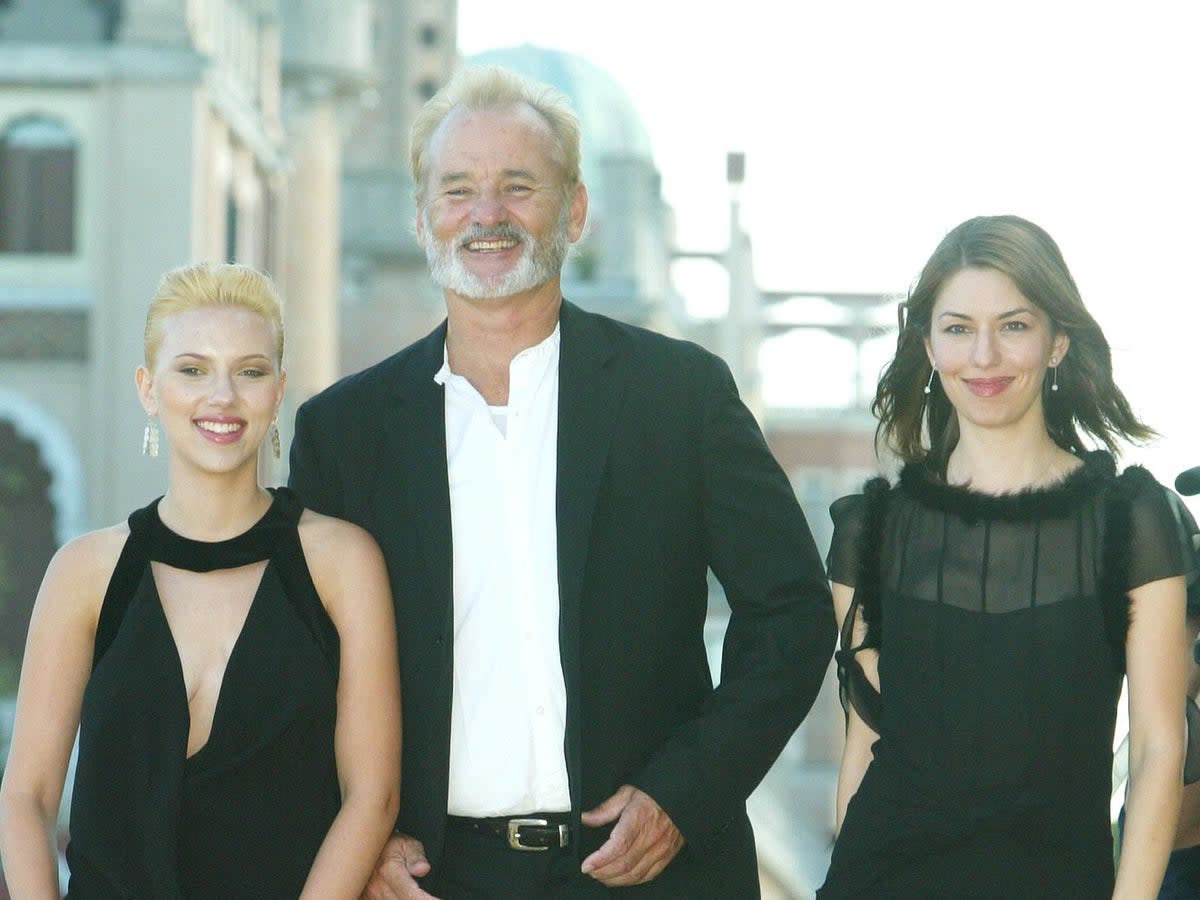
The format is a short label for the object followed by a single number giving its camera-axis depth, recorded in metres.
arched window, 24.77
